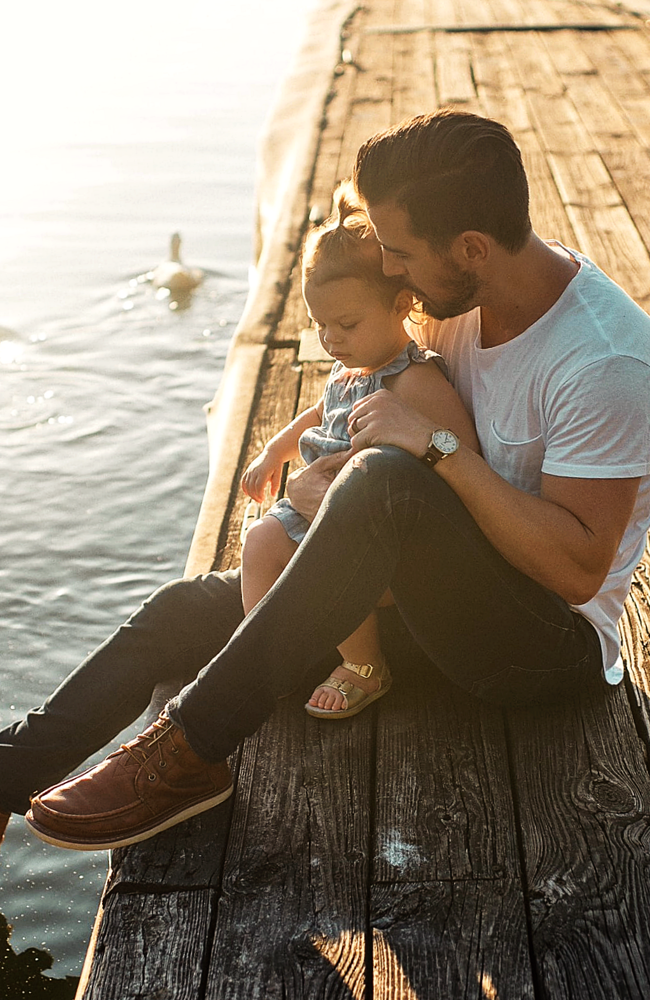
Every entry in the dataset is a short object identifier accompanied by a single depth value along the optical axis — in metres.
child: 2.37
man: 2.07
